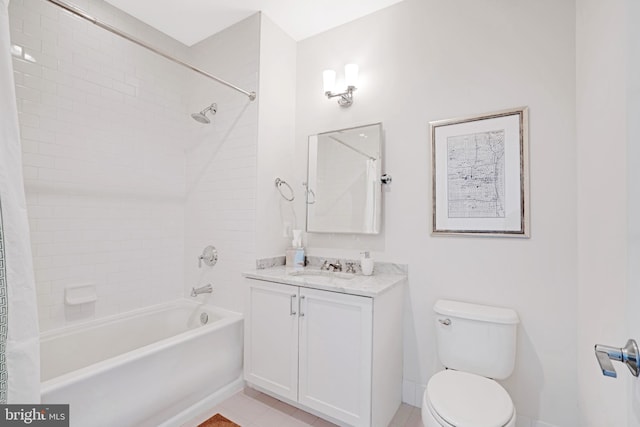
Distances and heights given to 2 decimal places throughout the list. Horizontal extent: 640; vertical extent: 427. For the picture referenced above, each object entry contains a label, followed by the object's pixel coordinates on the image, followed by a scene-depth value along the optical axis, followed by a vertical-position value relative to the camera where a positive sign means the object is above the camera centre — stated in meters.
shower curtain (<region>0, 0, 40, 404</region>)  1.03 -0.19
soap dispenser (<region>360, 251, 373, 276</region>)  1.97 -0.34
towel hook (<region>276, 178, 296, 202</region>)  2.41 +0.24
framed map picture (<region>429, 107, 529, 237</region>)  1.66 +0.26
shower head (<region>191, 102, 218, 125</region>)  2.21 +0.86
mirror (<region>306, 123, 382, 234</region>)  2.12 +0.28
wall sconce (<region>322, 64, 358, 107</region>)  2.15 +1.02
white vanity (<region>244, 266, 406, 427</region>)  1.57 -0.77
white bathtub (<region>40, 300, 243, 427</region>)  1.37 -0.90
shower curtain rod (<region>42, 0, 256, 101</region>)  1.34 +0.97
